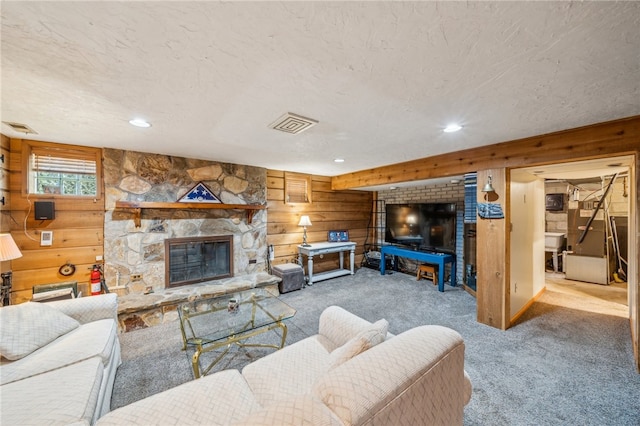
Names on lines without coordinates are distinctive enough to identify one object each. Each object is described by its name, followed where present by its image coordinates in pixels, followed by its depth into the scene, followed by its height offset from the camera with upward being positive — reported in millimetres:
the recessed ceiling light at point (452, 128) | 2145 +792
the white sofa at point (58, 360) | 1173 -923
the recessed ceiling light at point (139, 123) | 2061 +806
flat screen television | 4398 -222
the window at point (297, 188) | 4680 +535
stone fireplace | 3080 -32
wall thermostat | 2715 -260
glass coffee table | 1960 -995
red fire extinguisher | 2855 -804
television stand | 4117 -783
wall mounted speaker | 2641 +54
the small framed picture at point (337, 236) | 5296 -473
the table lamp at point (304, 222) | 4684 -141
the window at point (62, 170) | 2695 +528
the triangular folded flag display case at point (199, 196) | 3516 +286
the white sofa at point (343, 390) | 794 -713
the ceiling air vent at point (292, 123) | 1952 +788
